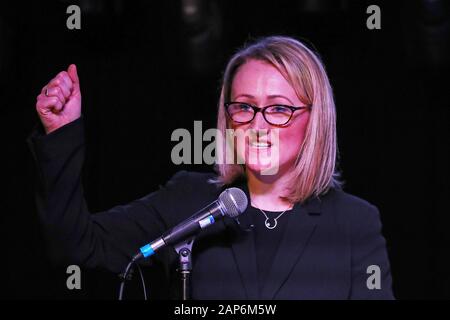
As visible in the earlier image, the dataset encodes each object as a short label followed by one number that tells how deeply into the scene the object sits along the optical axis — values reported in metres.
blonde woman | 5.32
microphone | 5.20
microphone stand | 5.20
